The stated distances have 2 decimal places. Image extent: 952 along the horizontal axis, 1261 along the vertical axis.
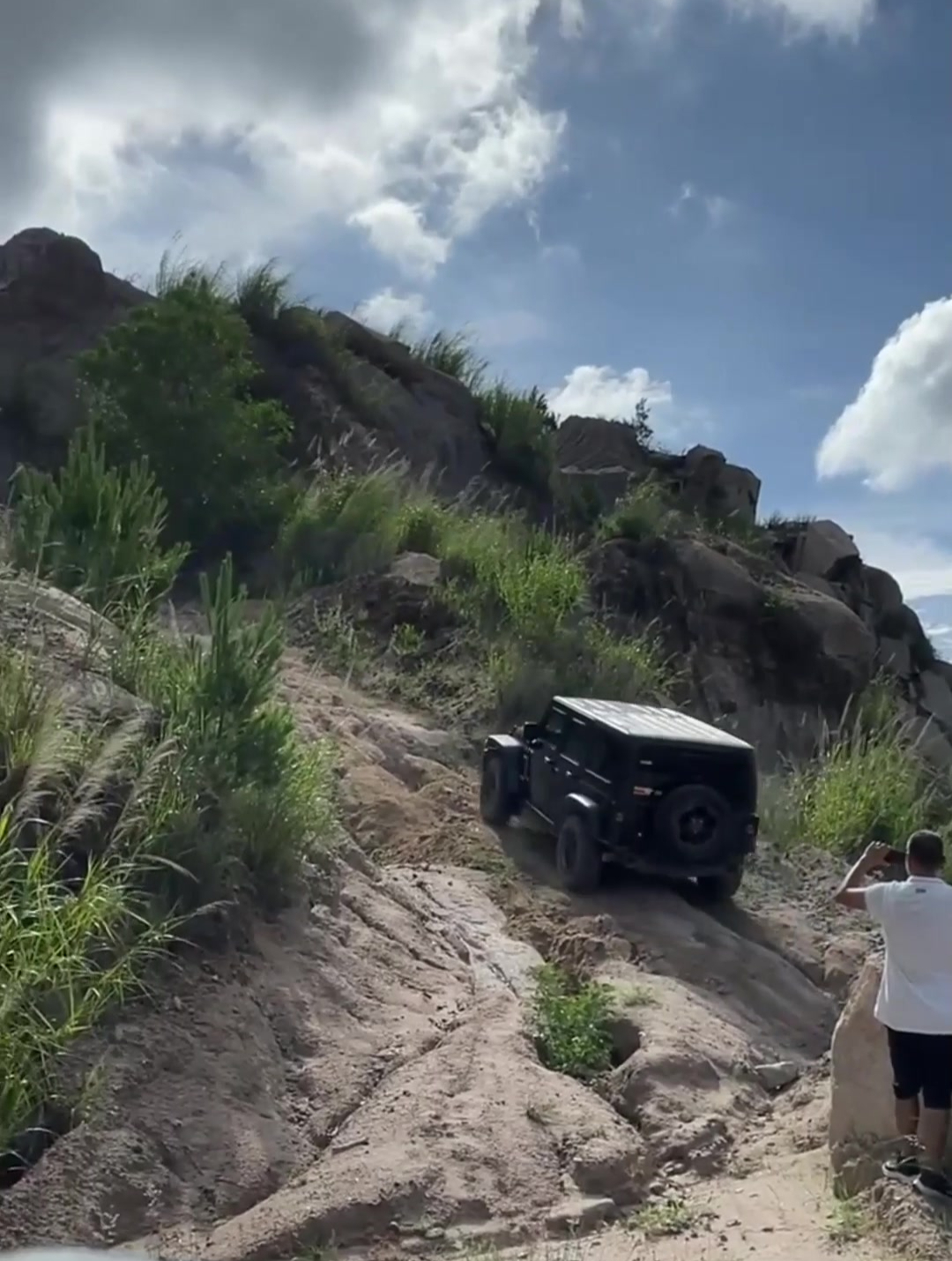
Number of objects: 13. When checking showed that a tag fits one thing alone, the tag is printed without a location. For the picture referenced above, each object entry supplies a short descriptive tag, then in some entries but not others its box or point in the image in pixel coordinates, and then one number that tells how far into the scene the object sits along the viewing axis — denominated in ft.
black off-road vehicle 35.24
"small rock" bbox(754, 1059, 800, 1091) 26.86
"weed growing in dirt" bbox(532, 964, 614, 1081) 25.31
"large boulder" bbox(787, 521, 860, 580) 101.35
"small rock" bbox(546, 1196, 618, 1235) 19.81
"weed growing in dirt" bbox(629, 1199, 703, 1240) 19.57
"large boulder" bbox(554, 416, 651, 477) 106.83
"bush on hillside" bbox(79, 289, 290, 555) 57.11
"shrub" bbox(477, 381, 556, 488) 94.38
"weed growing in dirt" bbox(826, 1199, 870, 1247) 19.24
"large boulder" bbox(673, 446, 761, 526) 106.73
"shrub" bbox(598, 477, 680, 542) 75.36
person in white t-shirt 20.35
